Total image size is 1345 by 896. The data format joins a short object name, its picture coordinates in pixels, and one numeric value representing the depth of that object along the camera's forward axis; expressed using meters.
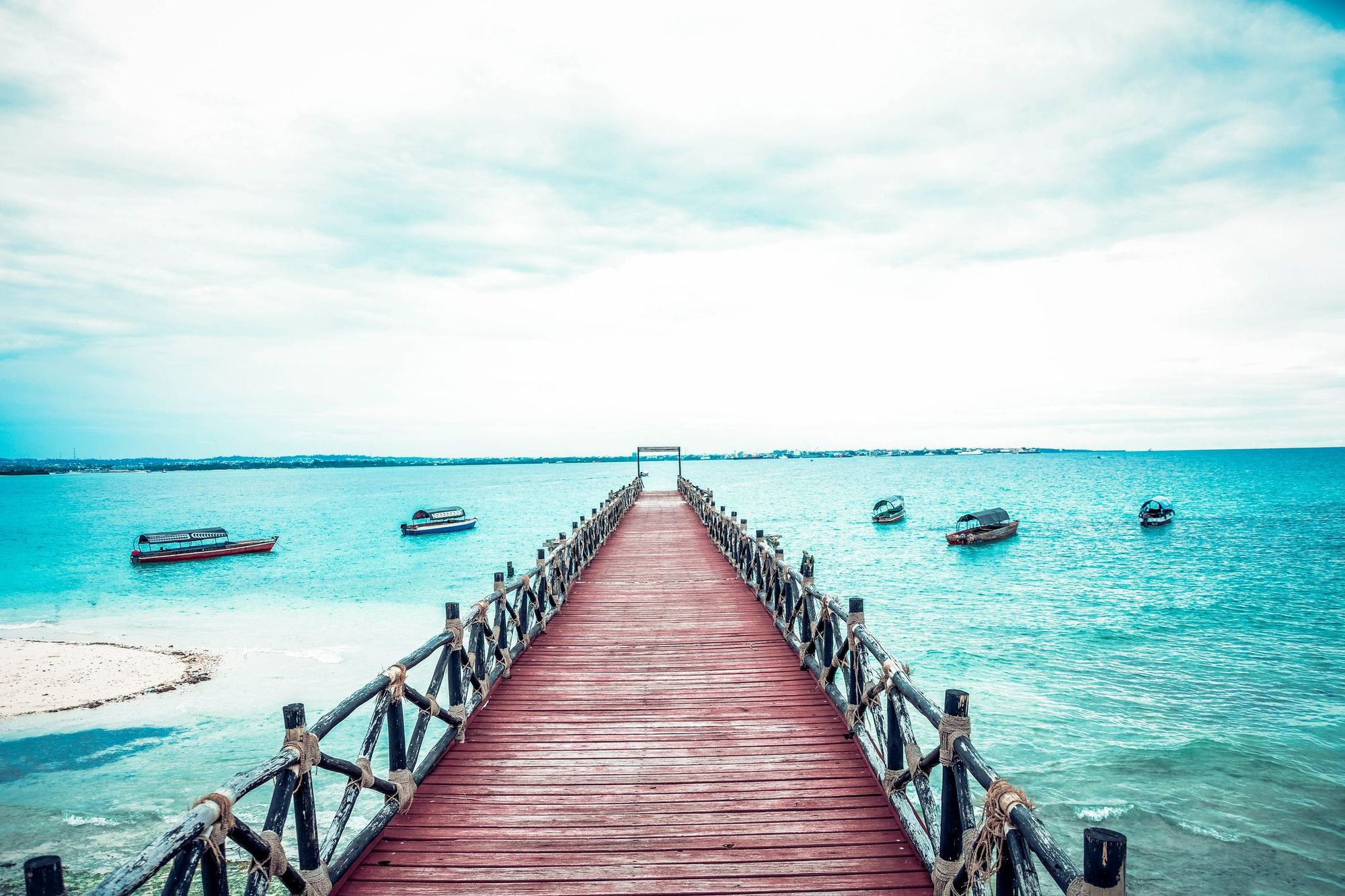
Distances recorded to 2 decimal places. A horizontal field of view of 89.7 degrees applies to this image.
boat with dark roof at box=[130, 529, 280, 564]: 44.88
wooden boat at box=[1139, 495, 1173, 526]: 51.91
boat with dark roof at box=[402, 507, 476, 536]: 58.69
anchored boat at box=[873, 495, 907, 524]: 57.22
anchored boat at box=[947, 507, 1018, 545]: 44.00
